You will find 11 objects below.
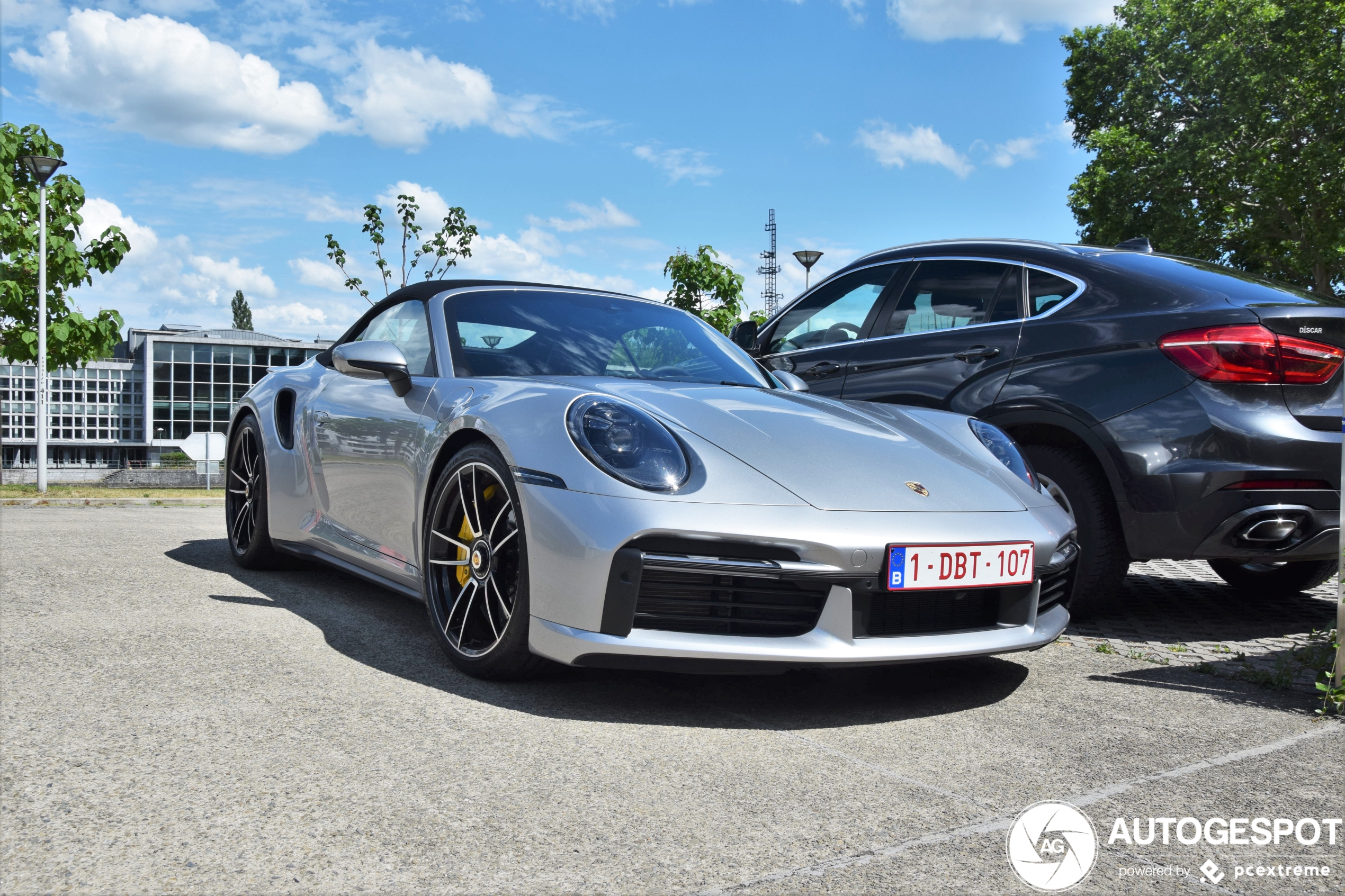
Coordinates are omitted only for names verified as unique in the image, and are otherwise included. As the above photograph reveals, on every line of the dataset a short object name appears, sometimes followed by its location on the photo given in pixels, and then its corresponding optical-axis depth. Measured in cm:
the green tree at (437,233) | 1991
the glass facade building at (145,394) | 8912
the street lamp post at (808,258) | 2272
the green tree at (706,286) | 1853
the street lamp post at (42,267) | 1723
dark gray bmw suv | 379
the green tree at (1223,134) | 2383
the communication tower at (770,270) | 9125
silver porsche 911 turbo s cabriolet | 275
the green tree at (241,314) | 11269
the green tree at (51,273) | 1852
